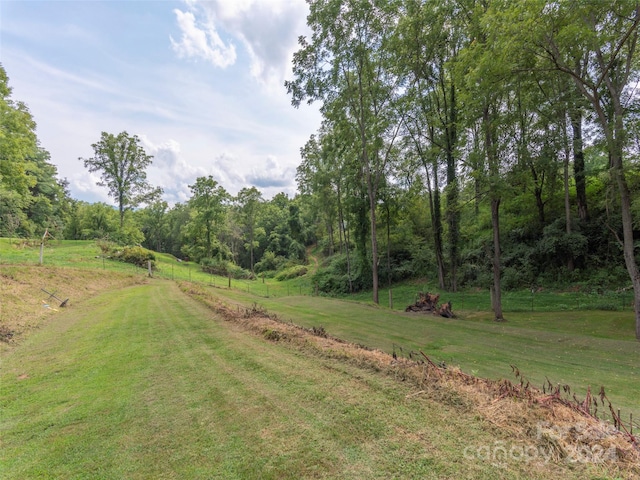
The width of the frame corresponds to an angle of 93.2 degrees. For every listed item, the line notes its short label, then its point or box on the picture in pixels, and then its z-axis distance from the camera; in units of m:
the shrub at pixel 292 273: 39.22
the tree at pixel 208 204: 41.62
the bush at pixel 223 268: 38.00
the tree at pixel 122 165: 35.22
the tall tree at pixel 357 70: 16.81
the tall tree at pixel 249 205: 43.34
